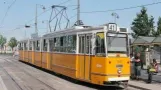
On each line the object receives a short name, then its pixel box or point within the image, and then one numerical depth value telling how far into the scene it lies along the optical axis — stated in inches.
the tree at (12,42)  3250.7
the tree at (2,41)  3392.6
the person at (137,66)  586.0
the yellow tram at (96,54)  485.2
